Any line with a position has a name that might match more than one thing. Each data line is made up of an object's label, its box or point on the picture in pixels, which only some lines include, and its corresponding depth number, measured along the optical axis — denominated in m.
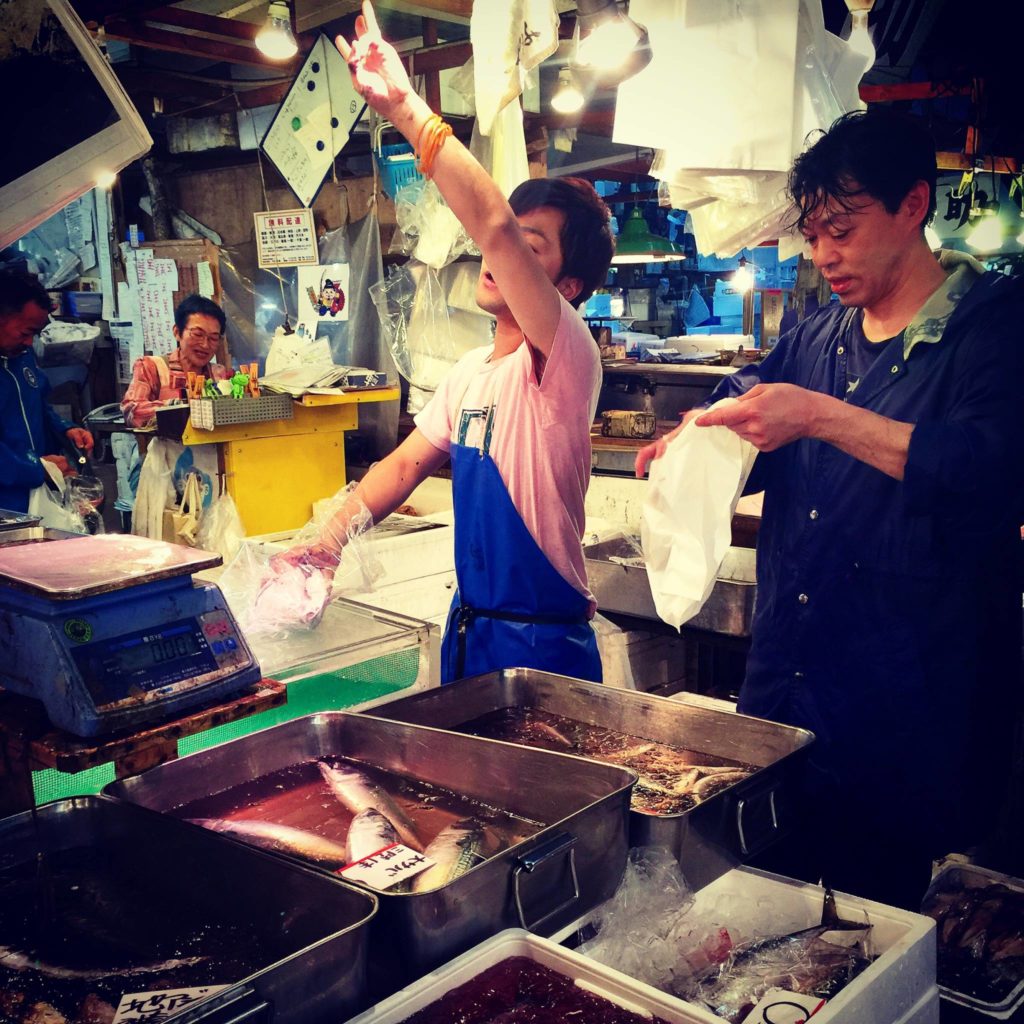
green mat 2.84
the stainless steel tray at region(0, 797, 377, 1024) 1.24
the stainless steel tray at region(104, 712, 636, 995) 1.44
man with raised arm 2.71
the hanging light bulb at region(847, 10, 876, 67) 2.97
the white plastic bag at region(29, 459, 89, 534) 5.54
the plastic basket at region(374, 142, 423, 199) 7.59
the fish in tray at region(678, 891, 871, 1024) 1.59
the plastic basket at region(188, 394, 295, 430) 6.11
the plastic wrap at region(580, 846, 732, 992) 1.65
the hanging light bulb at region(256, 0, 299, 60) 5.61
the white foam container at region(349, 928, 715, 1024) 1.35
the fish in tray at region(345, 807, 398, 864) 1.73
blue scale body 1.58
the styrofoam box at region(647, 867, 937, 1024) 1.45
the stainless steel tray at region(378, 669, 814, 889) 1.79
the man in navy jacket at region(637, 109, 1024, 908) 2.24
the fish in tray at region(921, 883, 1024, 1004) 2.67
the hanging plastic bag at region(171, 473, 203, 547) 6.43
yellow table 6.46
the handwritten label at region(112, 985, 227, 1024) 1.23
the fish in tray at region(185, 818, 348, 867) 1.77
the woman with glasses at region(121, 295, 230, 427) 7.05
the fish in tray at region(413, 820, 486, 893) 1.61
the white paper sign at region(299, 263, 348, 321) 8.13
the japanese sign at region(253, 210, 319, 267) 8.02
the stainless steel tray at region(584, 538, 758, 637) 3.97
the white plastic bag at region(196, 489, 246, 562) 6.27
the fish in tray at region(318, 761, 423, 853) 1.85
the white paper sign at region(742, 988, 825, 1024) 1.45
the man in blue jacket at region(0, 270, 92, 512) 5.38
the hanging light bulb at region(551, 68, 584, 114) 5.50
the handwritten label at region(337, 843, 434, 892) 1.58
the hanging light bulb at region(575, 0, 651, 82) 3.49
